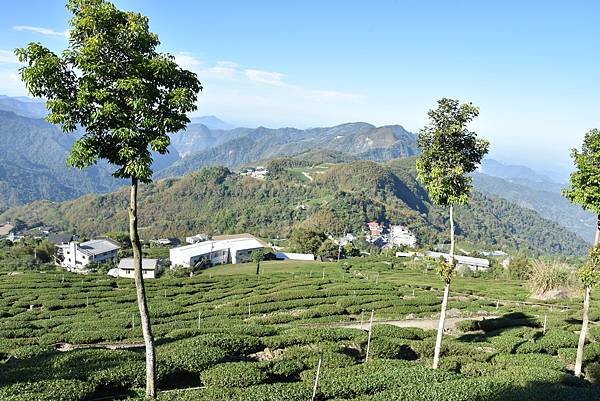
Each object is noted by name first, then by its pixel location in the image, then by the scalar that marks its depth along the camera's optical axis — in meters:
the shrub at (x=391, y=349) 24.61
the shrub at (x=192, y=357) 18.83
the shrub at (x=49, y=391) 13.89
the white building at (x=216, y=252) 100.19
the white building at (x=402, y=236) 176.88
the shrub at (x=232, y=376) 17.67
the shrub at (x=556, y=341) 27.03
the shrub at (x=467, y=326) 34.94
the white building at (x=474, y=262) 127.06
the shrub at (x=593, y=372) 22.09
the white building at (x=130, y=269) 88.00
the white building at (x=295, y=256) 113.30
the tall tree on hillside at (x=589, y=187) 17.86
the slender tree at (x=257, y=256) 104.25
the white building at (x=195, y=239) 152.35
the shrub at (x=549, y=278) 52.88
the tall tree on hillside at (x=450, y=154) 17.83
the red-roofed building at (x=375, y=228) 180.93
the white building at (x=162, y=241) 145.62
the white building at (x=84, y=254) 103.00
